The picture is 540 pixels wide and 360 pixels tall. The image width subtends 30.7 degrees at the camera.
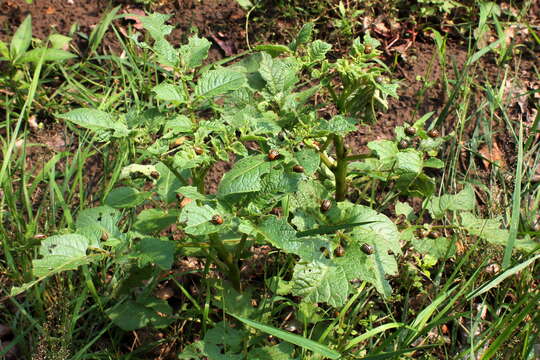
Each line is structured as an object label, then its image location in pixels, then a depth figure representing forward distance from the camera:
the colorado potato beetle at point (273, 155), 0.79
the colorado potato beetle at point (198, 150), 0.78
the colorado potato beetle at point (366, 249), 0.82
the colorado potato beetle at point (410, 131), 0.87
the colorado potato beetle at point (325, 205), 0.85
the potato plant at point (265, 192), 0.78
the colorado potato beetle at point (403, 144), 0.86
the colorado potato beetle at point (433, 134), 0.87
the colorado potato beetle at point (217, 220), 0.77
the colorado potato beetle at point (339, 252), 0.82
